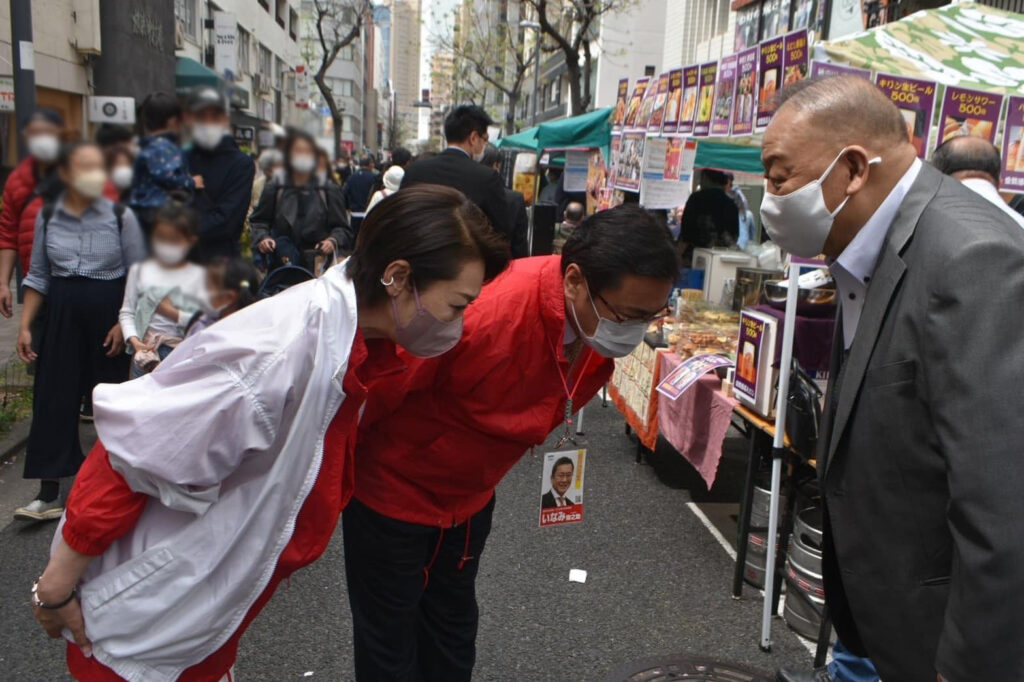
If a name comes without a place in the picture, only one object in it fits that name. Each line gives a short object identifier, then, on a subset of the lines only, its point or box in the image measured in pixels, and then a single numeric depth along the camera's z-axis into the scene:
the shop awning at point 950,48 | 3.90
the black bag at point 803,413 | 3.16
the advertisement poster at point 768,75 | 3.93
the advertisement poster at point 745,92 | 4.30
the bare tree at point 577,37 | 16.98
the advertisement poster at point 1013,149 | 4.09
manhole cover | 3.03
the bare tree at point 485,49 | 30.36
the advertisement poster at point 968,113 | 3.86
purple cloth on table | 3.56
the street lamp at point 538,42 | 20.47
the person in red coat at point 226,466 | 1.25
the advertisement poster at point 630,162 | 6.43
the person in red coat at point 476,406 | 1.90
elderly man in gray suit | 1.30
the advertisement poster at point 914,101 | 3.70
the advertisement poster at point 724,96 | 4.61
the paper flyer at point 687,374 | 4.10
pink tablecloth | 4.08
